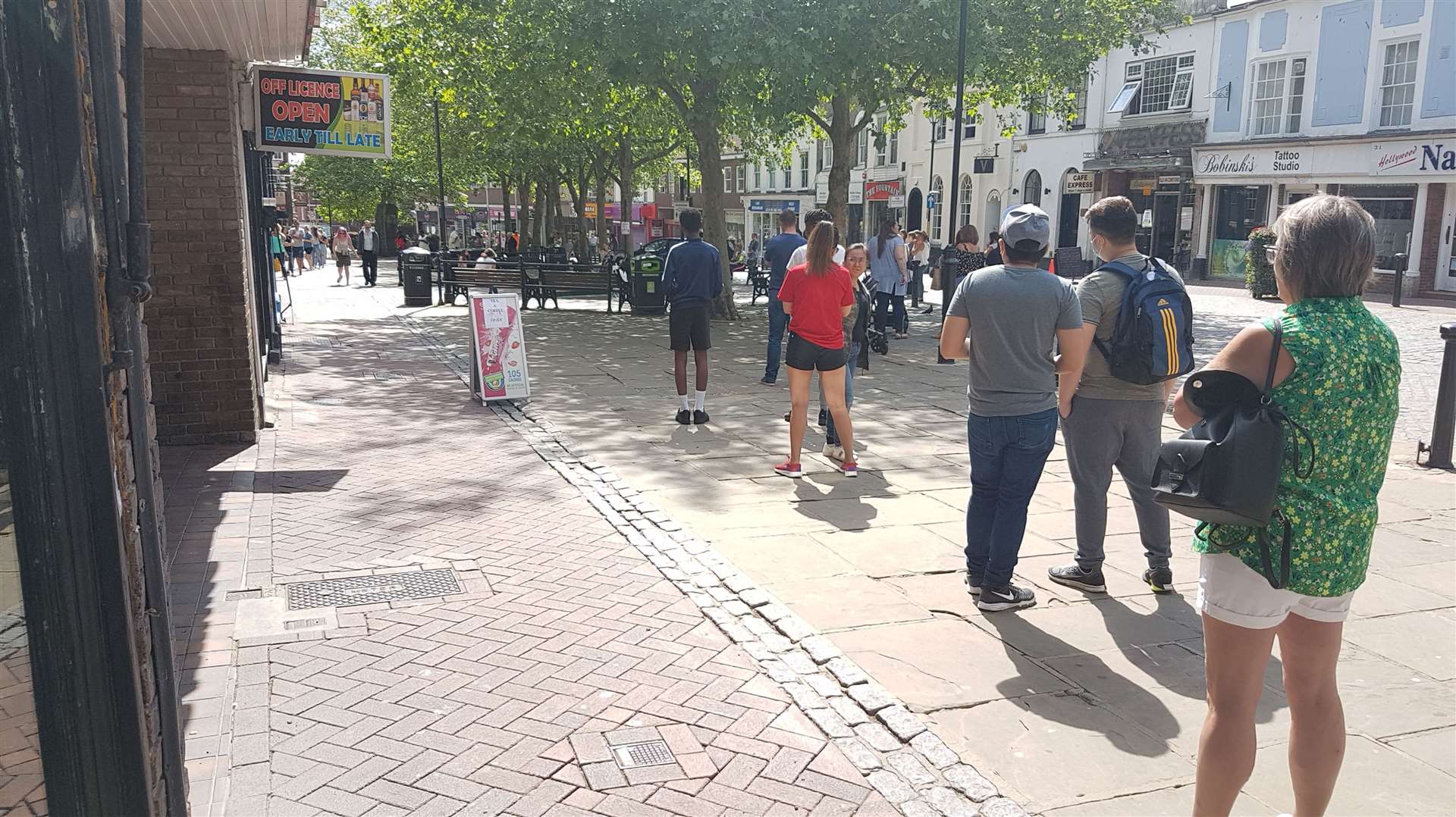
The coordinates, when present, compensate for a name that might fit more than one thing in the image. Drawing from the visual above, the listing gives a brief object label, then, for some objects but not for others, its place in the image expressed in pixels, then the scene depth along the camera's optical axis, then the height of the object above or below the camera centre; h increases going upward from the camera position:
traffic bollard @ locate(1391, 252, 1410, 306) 22.48 -0.91
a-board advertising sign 10.21 -1.21
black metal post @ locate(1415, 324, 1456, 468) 7.78 -1.38
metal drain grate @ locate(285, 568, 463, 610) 4.99 -1.74
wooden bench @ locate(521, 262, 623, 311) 21.62 -1.09
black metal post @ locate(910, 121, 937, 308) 21.16 -1.27
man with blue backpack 4.66 -0.66
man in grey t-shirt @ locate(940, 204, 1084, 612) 4.73 -0.60
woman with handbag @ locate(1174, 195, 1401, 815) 2.67 -0.64
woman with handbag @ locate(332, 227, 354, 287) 32.66 -0.84
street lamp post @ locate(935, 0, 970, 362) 15.20 +0.57
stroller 10.50 -1.11
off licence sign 9.44 +0.98
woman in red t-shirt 7.30 -0.60
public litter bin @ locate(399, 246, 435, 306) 22.52 -1.06
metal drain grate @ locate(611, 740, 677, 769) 3.56 -1.76
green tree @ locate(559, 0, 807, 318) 14.85 +2.59
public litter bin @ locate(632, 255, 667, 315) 20.45 -1.09
